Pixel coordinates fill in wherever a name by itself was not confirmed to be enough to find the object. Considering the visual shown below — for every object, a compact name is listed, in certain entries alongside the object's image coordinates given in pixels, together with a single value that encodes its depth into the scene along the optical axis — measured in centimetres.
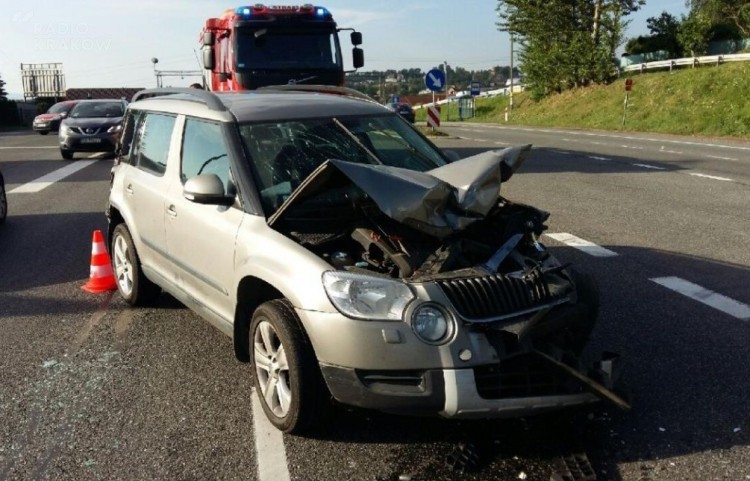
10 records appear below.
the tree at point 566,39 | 5234
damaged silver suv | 370
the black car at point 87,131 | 2080
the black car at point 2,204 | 1090
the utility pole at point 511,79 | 6345
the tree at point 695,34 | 4938
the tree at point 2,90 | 6881
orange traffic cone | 726
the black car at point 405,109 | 3512
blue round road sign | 2867
